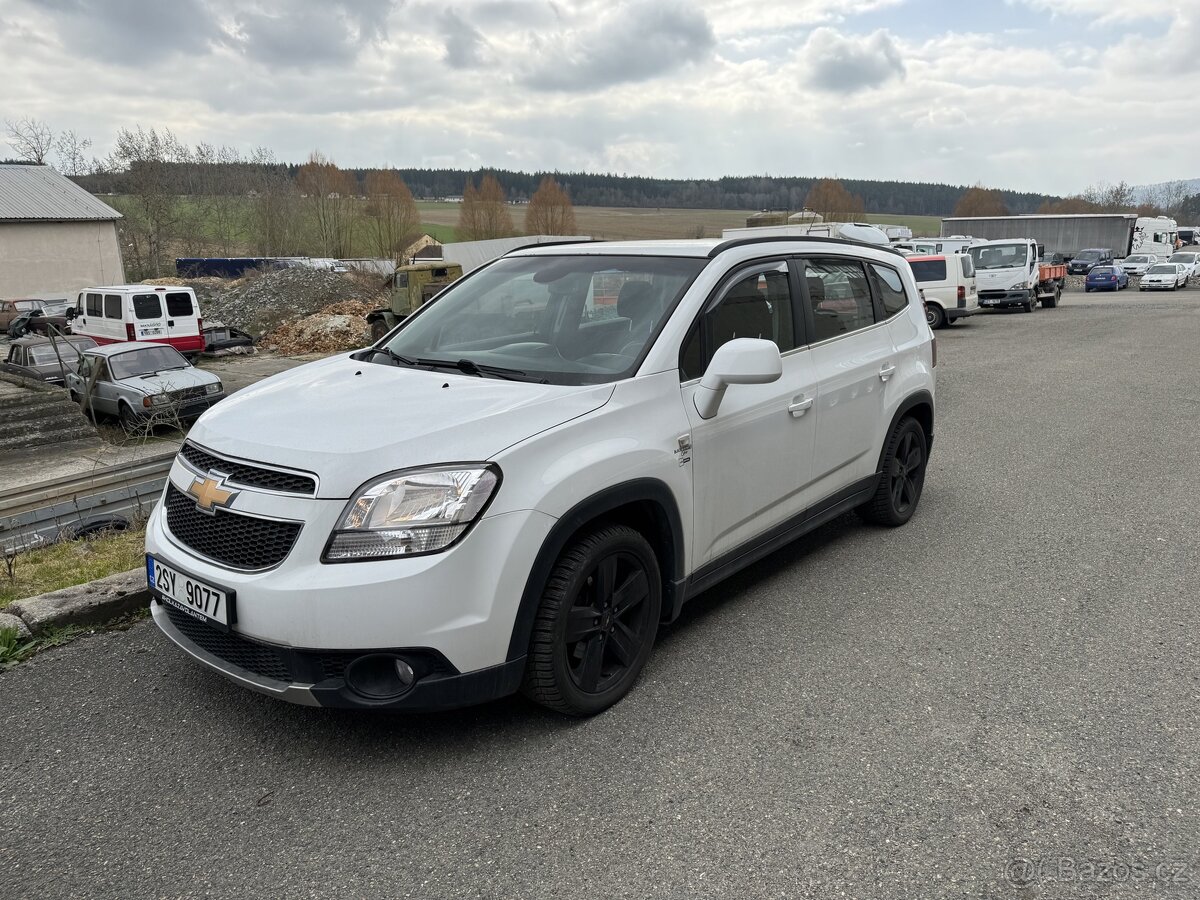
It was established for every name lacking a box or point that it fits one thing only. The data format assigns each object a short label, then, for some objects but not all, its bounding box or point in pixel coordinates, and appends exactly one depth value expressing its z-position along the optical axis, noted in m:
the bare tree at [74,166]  58.28
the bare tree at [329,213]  61.94
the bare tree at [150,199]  50.50
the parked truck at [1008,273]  26.28
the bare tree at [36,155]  56.00
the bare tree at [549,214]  85.50
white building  41.72
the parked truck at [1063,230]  50.84
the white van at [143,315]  22.97
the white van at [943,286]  21.95
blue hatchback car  39.16
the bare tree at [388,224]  64.06
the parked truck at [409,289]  26.23
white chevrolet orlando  2.74
